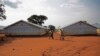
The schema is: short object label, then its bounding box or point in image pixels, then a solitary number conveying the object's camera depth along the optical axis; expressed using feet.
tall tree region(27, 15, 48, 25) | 93.58
